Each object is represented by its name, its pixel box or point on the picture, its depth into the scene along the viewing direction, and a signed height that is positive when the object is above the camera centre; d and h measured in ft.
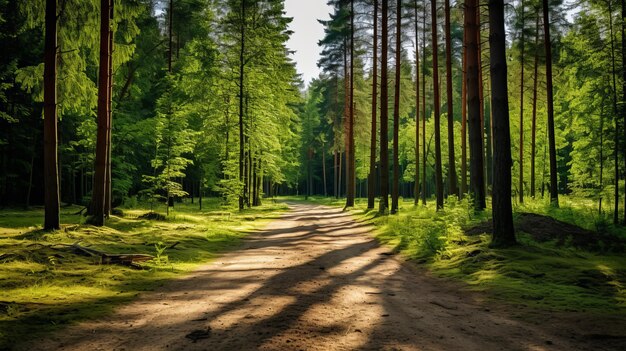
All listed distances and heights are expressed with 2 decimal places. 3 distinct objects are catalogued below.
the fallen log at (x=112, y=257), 27.48 -4.81
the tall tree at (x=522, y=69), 80.48 +26.05
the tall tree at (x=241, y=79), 80.38 +23.22
